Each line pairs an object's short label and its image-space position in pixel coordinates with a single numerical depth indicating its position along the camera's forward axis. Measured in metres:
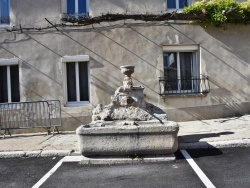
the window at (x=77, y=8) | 10.11
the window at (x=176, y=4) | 10.37
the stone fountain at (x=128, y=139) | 5.34
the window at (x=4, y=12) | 10.03
